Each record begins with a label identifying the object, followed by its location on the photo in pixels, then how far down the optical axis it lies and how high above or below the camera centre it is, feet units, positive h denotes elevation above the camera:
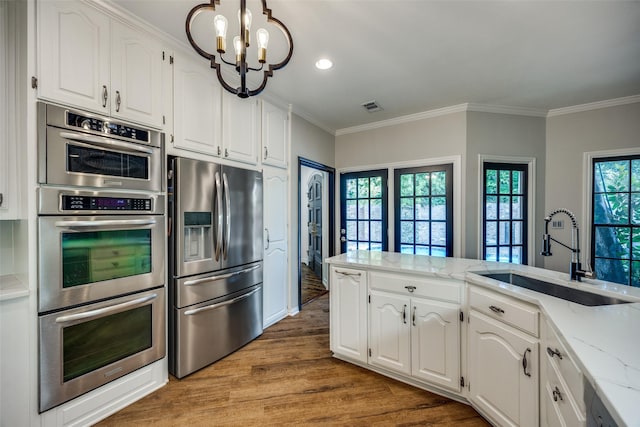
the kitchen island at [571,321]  2.30 -1.46
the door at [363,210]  13.12 +0.12
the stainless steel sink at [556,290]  4.85 -1.64
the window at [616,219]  10.07 -0.27
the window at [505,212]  11.28 +0.01
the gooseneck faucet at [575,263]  5.16 -1.04
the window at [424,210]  11.51 +0.11
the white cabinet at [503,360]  4.57 -2.83
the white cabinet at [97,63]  4.93 +3.13
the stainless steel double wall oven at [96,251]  4.89 -0.80
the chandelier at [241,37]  4.00 +2.75
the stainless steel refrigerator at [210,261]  6.88 -1.39
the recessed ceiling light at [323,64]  7.73 +4.44
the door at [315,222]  15.88 -0.60
